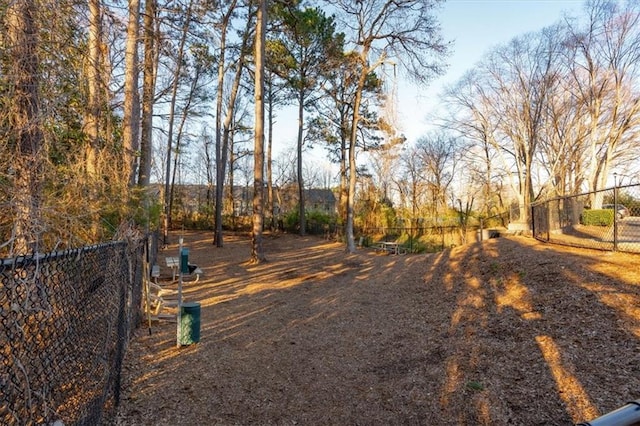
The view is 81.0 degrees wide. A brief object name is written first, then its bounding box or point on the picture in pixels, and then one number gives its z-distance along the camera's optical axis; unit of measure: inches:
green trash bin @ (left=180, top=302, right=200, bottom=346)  193.5
